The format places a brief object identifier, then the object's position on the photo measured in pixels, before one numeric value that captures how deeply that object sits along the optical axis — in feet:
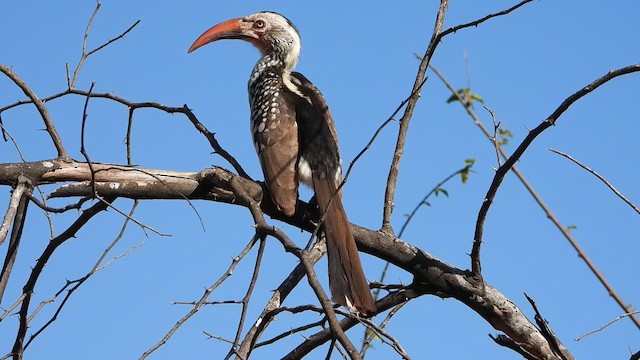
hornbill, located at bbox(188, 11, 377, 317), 22.97
